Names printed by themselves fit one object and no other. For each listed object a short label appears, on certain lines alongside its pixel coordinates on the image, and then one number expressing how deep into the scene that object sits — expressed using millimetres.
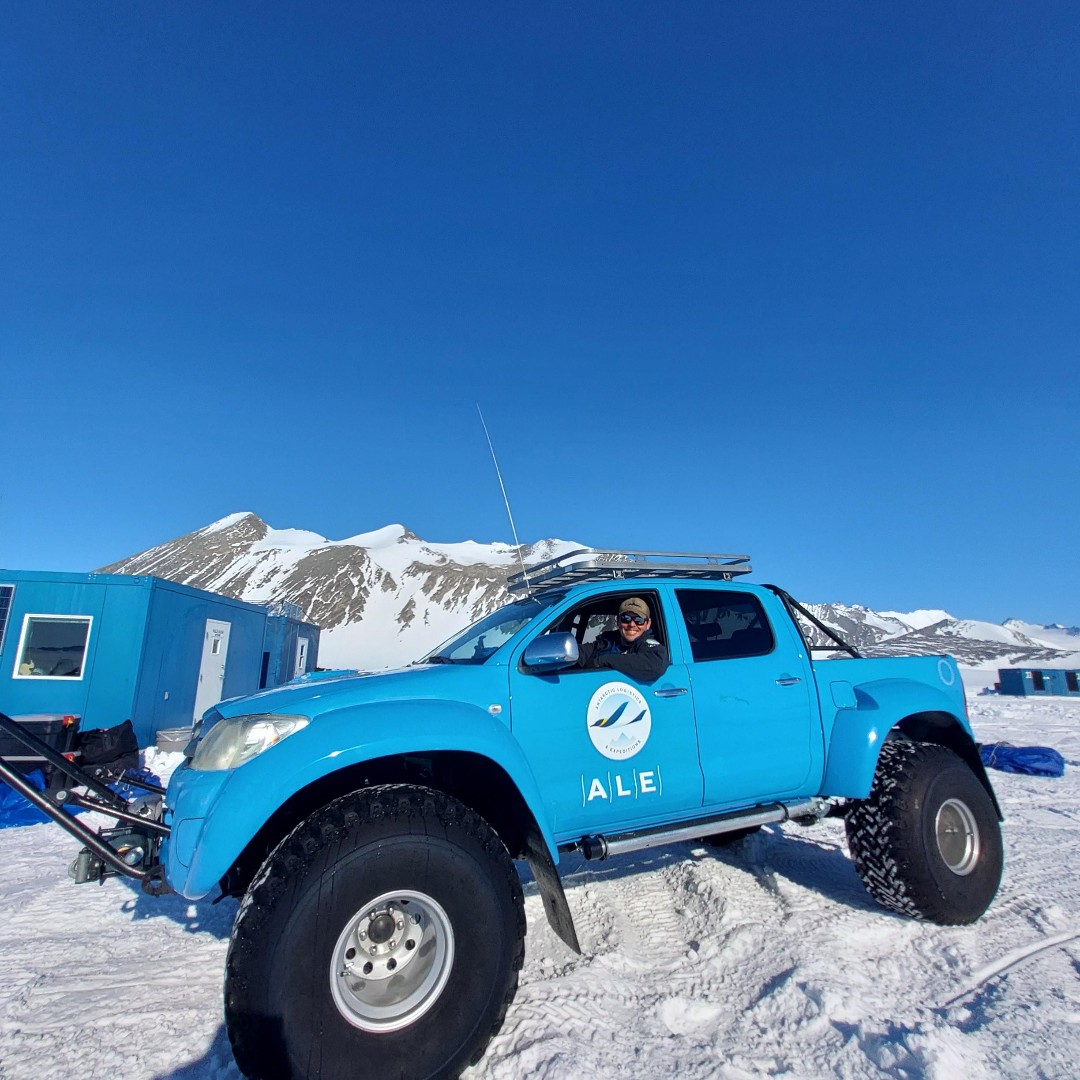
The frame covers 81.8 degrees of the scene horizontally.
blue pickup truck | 2342
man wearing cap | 3459
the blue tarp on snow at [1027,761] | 8867
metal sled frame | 2459
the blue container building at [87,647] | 11266
